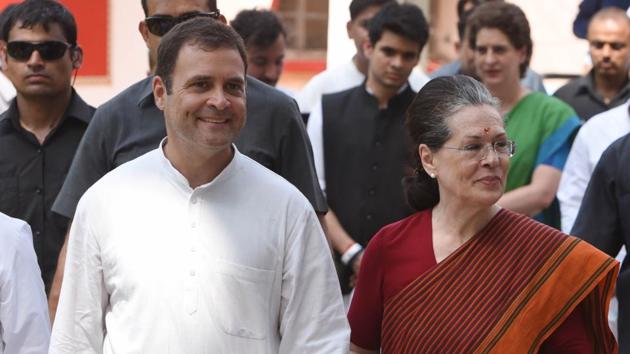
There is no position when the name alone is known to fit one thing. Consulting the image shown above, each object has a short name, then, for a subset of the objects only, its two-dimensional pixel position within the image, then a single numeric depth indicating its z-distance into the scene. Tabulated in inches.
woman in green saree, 290.4
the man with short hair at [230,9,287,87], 335.0
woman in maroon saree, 189.2
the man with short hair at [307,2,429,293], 287.1
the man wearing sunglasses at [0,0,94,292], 255.4
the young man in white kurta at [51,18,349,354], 177.6
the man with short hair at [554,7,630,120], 372.8
